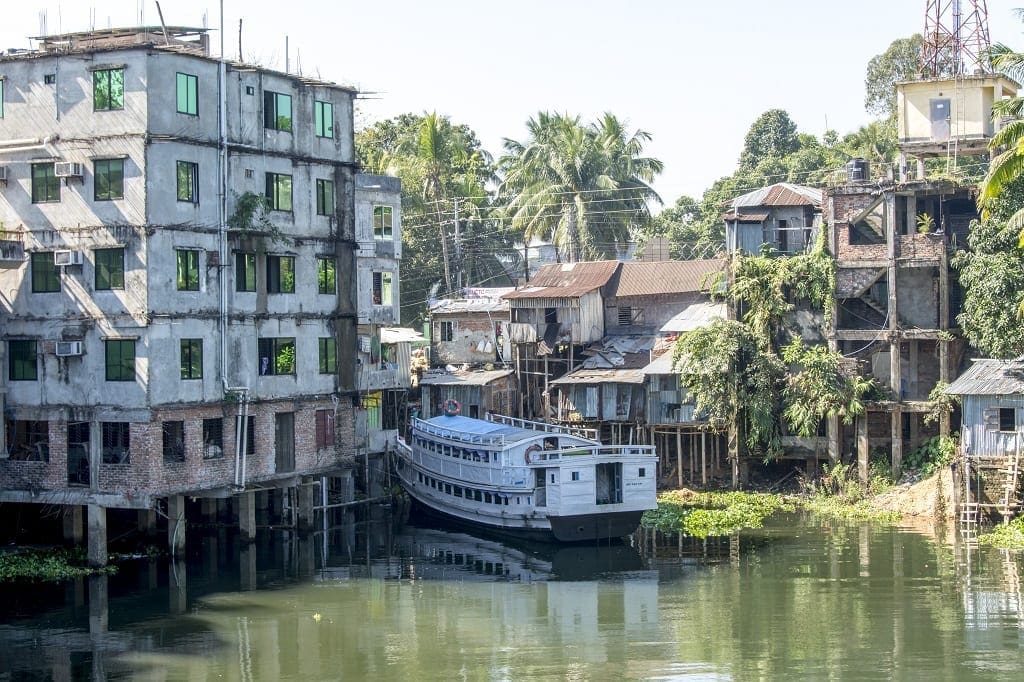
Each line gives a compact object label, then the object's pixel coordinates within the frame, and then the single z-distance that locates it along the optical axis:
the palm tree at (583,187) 75.38
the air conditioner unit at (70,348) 46.00
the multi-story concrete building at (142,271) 45.69
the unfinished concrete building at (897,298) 54.56
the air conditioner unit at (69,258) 46.03
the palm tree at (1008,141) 41.44
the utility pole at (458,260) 75.31
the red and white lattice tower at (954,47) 54.44
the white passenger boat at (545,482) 47.91
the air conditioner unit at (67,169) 46.06
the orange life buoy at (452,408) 59.93
